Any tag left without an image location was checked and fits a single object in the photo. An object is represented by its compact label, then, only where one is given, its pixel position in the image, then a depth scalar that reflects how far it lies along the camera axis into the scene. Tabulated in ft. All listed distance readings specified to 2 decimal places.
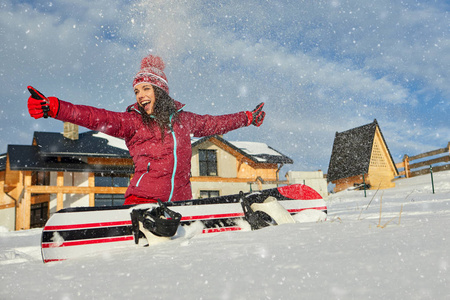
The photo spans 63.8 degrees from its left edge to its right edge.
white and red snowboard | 10.85
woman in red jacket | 12.34
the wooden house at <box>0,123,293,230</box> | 55.19
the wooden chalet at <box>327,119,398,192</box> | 70.37
